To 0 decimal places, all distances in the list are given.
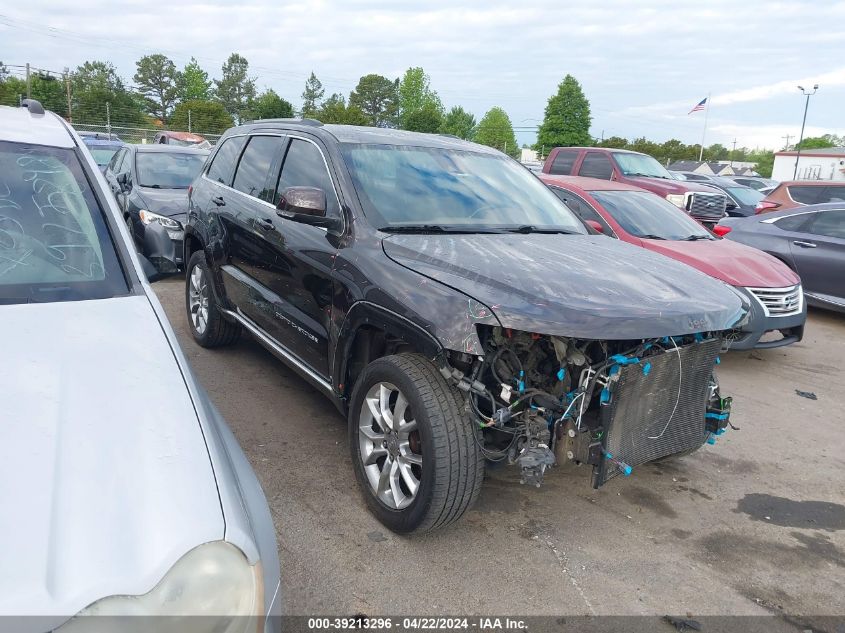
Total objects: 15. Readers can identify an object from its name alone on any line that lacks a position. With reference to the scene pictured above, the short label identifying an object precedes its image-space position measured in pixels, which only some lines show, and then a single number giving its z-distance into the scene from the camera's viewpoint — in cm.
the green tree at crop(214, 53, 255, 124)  8448
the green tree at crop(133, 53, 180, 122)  7950
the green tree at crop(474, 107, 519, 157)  9357
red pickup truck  1225
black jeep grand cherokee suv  284
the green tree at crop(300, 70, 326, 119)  9462
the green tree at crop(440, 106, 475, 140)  9194
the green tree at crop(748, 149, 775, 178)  9991
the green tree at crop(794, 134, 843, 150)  11246
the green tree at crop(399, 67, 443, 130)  8694
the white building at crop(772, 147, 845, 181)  7150
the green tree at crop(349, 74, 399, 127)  8450
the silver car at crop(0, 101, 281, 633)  137
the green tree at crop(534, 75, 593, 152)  7550
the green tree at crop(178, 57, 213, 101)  8109
